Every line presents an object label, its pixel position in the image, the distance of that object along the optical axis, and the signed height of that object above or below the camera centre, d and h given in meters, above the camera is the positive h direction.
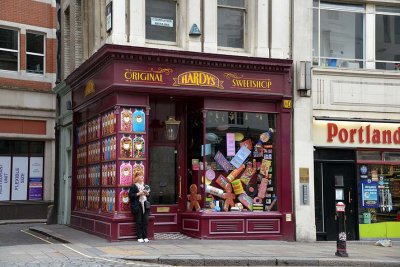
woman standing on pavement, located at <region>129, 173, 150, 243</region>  14.80 -0.74
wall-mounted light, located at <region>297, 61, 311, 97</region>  16.67 +2.90
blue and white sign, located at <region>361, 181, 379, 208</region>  17.42 -0.46
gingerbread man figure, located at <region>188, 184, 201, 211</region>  16.16 -0.51
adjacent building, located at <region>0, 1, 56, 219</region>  25.47 +3.20
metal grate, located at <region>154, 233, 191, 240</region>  15.81 -1.53
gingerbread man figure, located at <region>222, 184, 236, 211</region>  16.27 -0.49
